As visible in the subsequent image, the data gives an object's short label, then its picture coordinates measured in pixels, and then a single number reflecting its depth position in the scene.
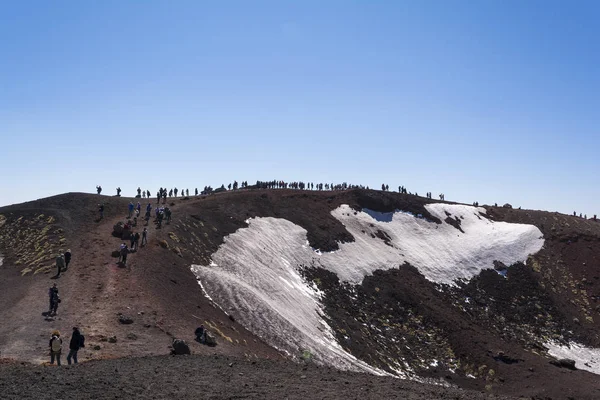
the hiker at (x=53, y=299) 27.96
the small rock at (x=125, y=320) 27.32
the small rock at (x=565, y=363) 45.84
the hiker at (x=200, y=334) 26.62
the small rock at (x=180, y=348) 23.25
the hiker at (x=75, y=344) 21.11
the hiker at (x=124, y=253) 36.69
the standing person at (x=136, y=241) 40.09
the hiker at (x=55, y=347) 20.39
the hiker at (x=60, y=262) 35.41
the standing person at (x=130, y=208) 52.50
